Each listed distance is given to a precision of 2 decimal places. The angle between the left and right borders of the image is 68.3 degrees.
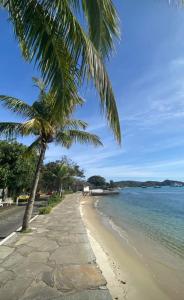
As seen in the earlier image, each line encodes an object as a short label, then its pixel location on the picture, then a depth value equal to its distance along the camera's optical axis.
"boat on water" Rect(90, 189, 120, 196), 36.65
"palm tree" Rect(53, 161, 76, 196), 21.23
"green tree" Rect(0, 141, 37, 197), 11.68
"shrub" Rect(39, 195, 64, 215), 8.56
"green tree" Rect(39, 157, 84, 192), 21.40
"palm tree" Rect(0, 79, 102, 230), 4.75
